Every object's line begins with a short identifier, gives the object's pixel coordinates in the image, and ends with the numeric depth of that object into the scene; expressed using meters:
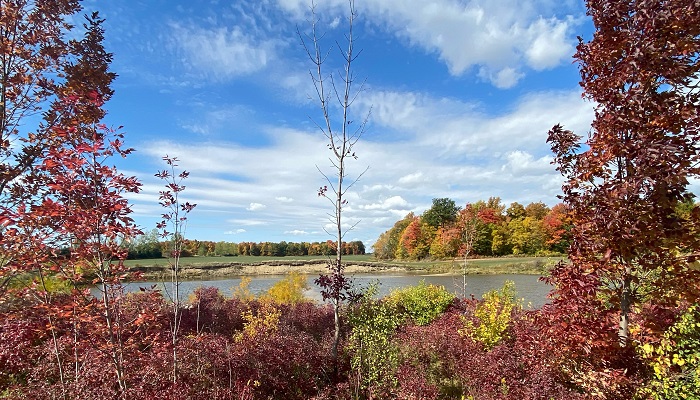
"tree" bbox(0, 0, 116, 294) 3.57
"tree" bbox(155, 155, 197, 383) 4.96
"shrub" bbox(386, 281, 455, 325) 9.40
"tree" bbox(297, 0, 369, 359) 5.78
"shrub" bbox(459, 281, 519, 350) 5.70
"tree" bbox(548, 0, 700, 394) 2.89
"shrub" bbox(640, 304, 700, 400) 3.04
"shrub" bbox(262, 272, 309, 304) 12.31
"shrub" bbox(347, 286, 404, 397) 4.85
